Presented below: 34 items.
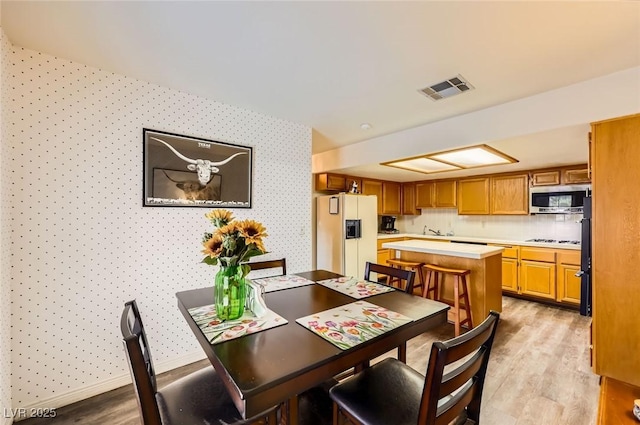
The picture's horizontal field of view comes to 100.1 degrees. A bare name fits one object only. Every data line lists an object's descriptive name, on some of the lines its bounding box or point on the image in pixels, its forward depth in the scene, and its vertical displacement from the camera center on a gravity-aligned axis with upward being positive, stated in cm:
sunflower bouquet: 124 -13
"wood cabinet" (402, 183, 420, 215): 574 +31
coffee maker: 572 -25
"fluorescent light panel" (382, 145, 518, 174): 297 +69
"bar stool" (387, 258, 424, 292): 332 -67
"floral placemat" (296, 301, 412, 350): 109 -50
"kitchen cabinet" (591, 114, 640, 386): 193 -25
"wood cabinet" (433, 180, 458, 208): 505 +38
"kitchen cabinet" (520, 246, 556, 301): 370 -83
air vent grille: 209 +103
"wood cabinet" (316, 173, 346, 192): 445 +53
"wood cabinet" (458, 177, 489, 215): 464 +32
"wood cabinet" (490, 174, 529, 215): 422 +32
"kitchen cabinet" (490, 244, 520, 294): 401 -84
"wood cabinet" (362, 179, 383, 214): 505 +49
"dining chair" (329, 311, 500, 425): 86 -78
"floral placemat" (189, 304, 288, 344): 113 -51
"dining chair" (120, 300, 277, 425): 88 -82
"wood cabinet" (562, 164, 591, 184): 367 +54
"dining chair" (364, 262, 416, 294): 178 -42
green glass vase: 128 -38
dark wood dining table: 83 -52
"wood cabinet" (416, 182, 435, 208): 539 +39
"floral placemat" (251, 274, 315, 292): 183 -50
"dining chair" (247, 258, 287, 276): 215 -43
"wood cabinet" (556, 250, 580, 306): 350 -85
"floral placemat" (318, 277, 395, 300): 167 -50
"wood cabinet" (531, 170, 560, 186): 389 +54
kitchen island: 295 -61
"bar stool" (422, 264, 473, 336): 277 -86
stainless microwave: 377 +22
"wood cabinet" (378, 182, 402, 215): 545 +33
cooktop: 382 -41
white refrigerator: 412 -31
